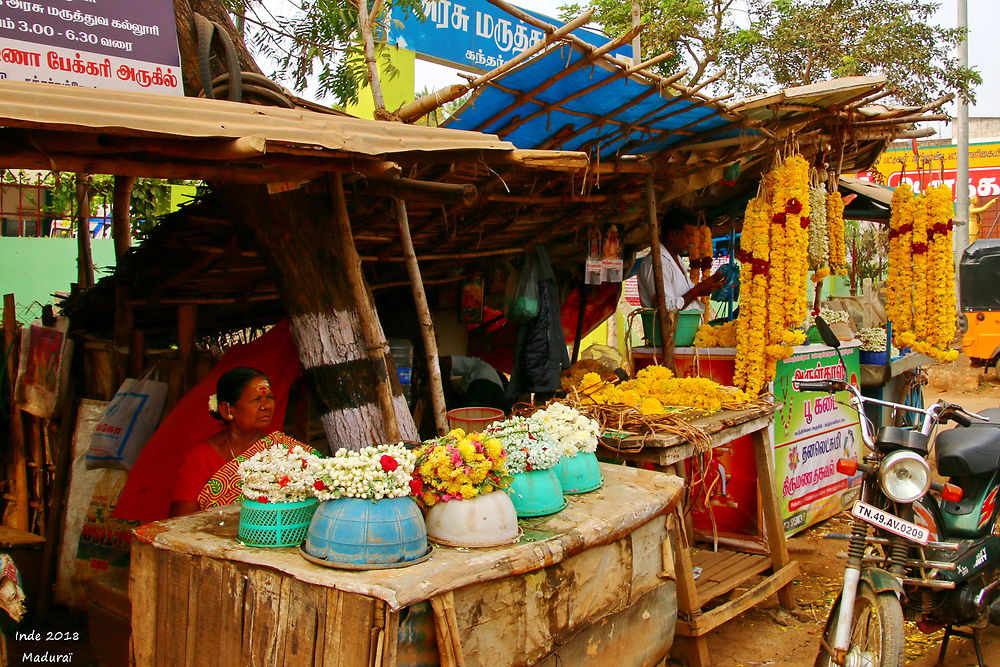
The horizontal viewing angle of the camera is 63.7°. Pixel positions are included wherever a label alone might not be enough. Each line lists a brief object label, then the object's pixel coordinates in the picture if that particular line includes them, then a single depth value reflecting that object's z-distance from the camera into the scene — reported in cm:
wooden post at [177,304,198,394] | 493
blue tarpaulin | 401
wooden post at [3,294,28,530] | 555
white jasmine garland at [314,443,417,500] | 250
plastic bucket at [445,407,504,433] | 488
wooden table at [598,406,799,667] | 413
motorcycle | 345
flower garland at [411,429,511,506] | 270
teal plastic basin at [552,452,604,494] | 337
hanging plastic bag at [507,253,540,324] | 585
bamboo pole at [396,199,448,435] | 423
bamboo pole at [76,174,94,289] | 638
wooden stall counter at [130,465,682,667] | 229
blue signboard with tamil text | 601
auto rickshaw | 1448
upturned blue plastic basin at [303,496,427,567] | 243
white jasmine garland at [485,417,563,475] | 306
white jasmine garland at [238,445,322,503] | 262
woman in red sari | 342
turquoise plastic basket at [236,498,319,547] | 262
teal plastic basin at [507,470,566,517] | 303
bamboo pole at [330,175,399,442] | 377
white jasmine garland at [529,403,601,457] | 340
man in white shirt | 607
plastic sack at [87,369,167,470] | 465
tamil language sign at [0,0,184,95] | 349
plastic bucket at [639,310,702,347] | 589
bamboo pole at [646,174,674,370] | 573
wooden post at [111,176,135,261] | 611
